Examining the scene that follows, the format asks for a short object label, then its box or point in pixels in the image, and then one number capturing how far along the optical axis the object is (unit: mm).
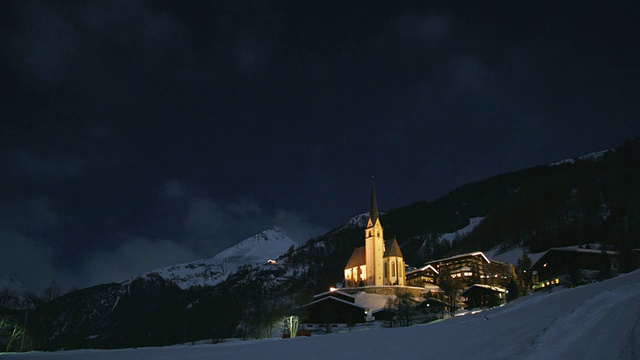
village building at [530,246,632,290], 65725
